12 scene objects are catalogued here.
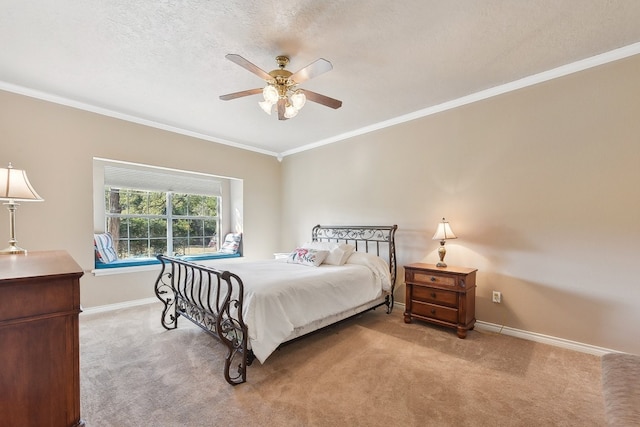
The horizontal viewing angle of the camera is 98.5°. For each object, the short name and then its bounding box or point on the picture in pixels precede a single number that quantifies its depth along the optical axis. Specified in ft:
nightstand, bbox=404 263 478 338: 9.50
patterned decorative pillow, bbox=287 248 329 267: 11.64
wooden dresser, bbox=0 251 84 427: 3.52
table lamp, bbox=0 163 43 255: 7.06
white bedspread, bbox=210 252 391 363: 7.13
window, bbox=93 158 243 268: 14.01
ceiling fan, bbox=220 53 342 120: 6.88
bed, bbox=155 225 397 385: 7.09
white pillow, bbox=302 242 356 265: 11.78
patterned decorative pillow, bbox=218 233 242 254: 17.24
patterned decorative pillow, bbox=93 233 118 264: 12.63
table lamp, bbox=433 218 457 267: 10.37
